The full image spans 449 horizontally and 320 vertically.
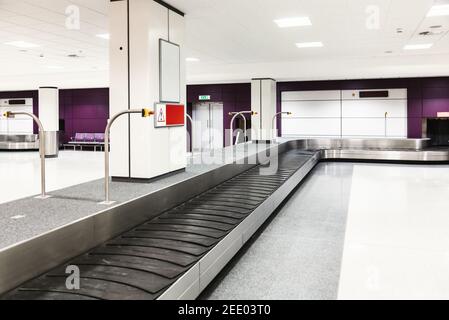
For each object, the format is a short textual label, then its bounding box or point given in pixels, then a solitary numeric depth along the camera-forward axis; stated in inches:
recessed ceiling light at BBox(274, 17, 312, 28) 314.2
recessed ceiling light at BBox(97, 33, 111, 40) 359.3
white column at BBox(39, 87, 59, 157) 682.2
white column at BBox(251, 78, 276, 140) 600.4
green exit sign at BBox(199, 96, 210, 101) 788.9
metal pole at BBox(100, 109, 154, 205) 172.6
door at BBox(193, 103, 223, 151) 799.7
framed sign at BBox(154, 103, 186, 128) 241.3
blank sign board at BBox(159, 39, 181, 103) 244.4
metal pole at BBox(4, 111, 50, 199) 181.0
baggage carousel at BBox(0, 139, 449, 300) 112.0
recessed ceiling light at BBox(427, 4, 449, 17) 278.8
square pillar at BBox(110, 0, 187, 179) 232.1
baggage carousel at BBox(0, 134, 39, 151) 730.2
